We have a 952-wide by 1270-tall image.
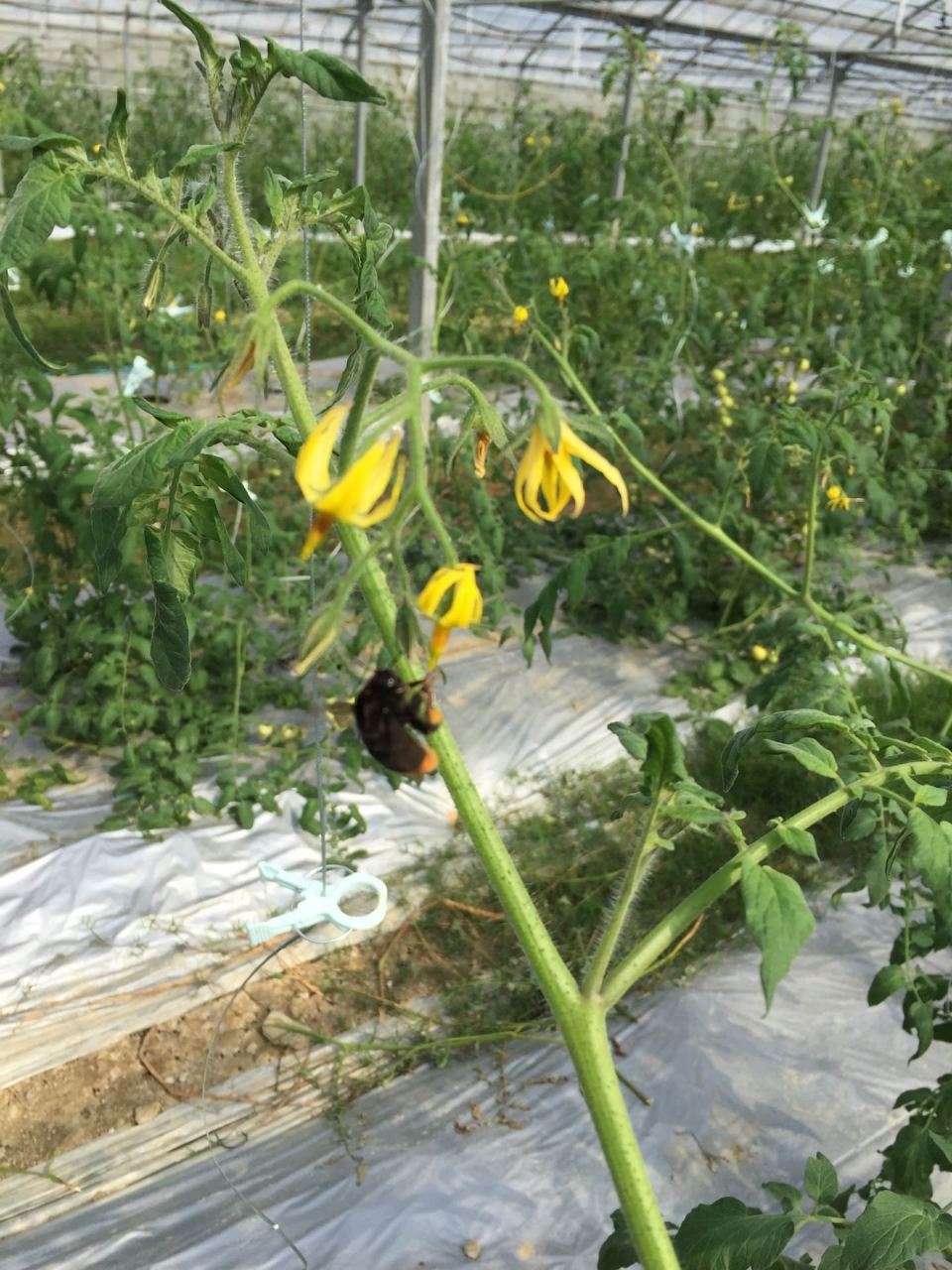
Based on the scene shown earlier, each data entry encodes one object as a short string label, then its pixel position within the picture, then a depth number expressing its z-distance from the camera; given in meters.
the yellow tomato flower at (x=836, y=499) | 0.90
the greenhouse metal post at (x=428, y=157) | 1.00
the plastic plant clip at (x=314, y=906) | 0.34
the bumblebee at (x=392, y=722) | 0.16
